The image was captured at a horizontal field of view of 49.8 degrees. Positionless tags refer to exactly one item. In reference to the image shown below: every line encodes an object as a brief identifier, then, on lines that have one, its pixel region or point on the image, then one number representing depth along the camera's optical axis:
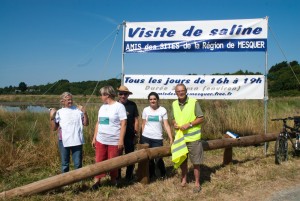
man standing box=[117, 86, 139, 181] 5.89
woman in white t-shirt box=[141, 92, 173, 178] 5.71
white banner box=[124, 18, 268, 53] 8.45
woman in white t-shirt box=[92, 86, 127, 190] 5.21
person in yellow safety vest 5.30
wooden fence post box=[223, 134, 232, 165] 7.22
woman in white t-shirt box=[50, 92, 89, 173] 5.24
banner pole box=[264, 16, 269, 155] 8.23
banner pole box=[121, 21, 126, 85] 8.70
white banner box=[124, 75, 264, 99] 8.51
